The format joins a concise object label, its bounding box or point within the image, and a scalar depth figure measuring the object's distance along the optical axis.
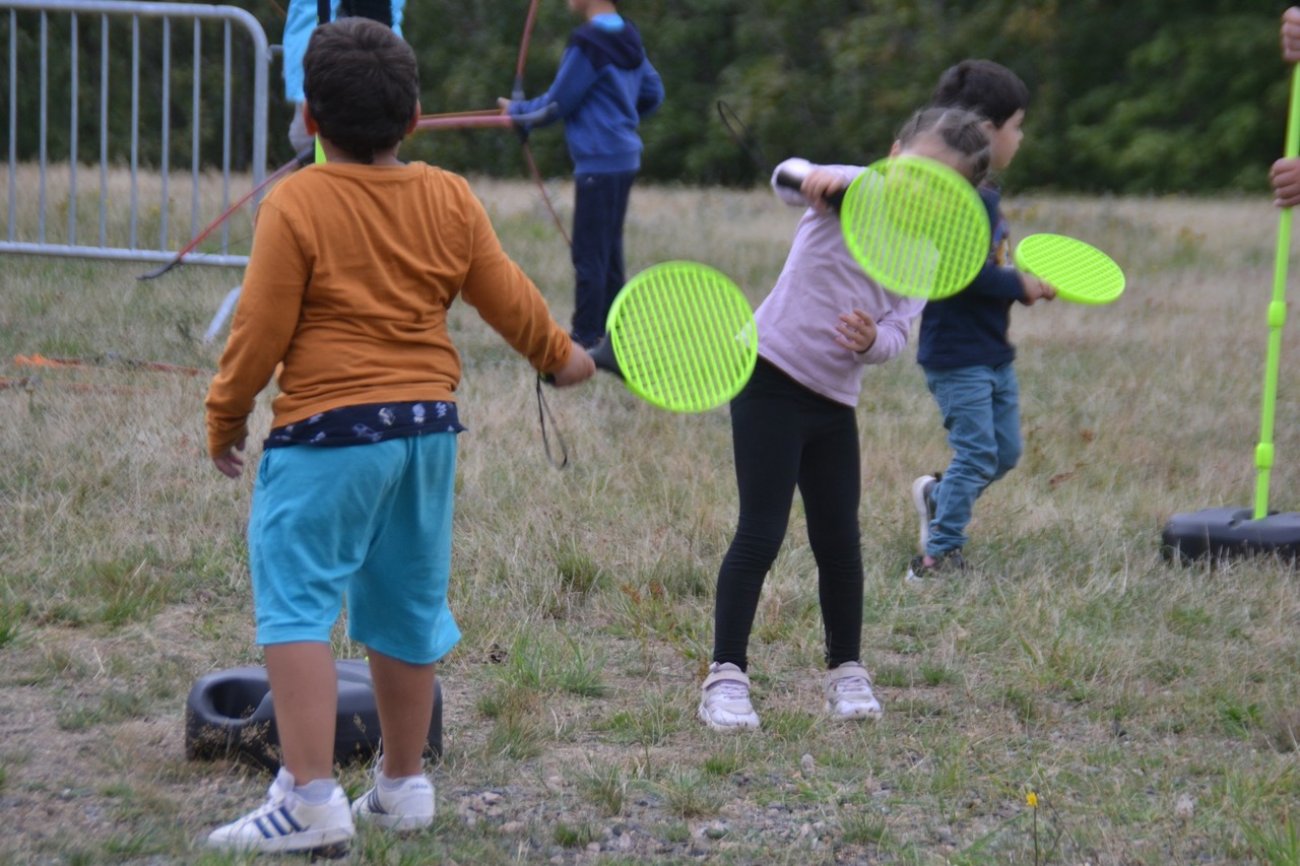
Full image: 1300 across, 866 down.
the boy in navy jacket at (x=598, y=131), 14.52
